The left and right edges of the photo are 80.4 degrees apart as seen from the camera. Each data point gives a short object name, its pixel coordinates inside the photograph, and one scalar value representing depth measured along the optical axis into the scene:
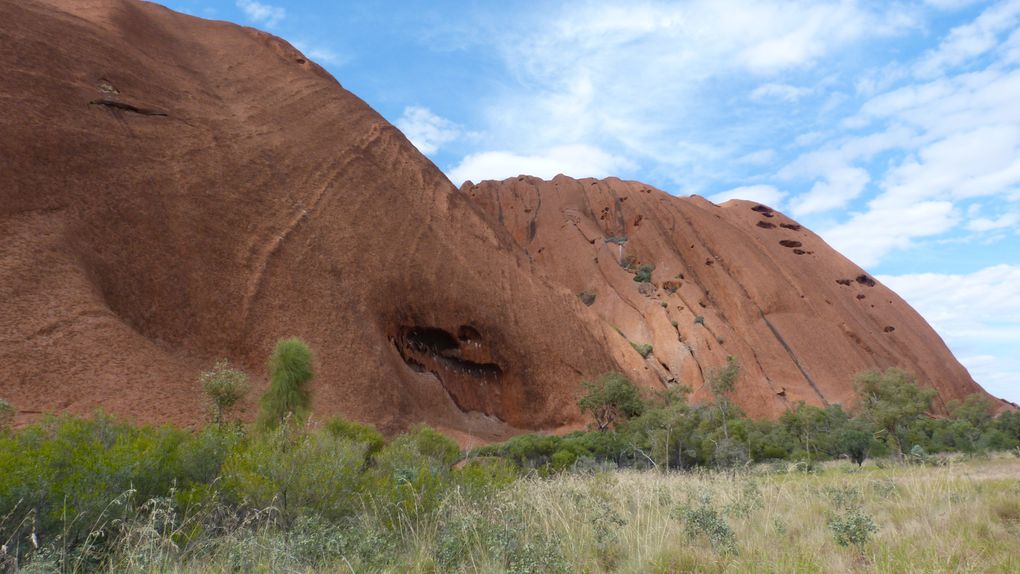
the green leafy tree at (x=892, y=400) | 31.14
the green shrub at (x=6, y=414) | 13.29
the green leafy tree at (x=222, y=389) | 18.83
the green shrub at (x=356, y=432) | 17.49
